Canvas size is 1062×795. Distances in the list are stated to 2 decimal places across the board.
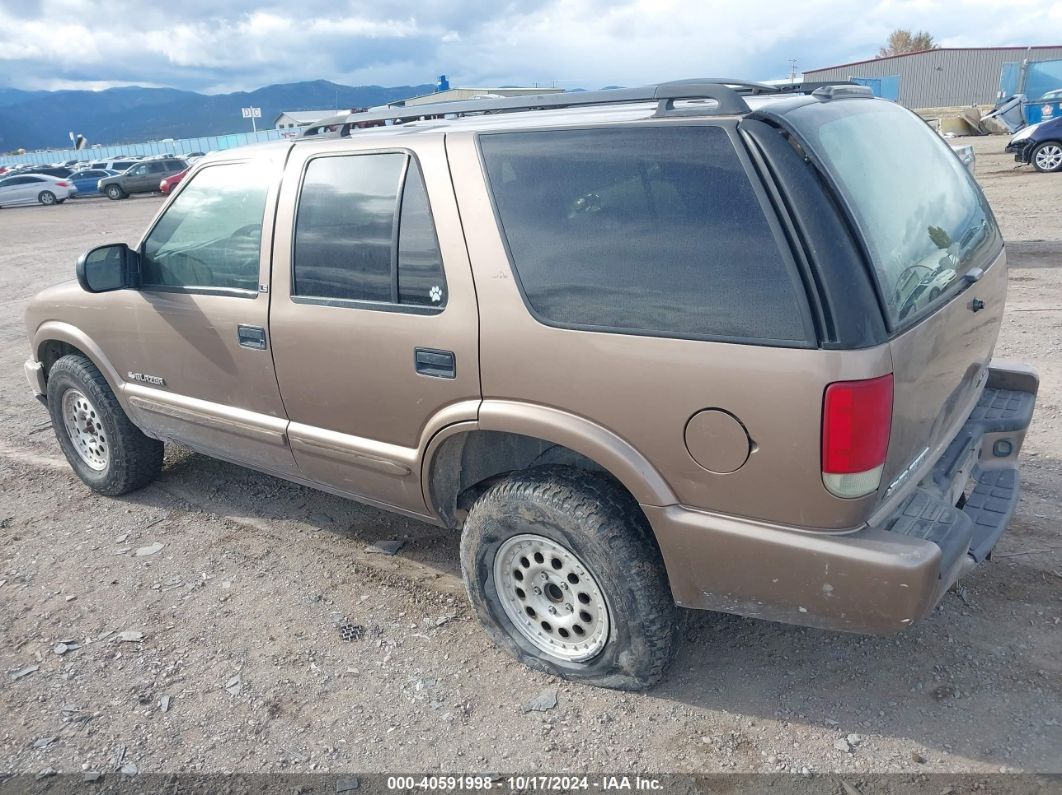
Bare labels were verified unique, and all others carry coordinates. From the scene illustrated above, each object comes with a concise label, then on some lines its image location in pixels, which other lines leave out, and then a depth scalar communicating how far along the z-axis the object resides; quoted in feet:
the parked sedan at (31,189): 101.65
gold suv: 7.36
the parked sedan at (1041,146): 51.49
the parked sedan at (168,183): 88.53
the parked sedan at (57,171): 111.65
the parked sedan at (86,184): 104.68
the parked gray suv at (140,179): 98.84
